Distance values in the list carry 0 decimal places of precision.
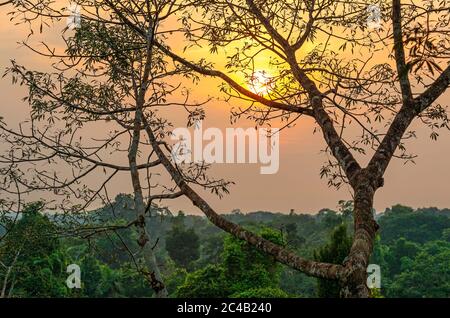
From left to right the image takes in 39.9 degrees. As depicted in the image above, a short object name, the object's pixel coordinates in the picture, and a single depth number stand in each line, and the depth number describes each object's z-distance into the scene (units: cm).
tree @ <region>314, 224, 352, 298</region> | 2146
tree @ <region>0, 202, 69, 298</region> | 2933
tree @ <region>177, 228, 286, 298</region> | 2539
